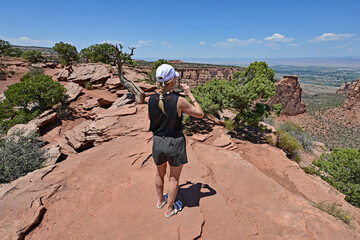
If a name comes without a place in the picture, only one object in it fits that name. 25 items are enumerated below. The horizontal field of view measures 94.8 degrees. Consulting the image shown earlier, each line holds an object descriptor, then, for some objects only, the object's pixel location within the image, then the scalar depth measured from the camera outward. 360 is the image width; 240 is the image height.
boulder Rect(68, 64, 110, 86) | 15.53
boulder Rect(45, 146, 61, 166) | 6.06
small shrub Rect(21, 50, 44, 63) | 27.56
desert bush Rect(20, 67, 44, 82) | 18.30
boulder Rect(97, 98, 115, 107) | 11.65
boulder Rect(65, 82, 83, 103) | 12.81
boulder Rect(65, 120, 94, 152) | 7.48
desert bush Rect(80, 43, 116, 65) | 24.94
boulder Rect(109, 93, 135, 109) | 10.98
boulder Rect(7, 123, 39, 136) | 8.12
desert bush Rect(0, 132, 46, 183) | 4.99
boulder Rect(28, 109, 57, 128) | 9.89
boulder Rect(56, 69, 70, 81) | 16.80
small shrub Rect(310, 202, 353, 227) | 3.78
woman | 2.20
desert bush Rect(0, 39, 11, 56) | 29.50
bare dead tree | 11.06
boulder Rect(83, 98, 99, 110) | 11.73
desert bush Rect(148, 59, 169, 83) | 18.23
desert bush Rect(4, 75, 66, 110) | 10.54
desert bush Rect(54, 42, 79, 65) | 25.45
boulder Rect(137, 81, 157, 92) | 13.03
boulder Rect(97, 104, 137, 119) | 8.30
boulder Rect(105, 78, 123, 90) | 14.59
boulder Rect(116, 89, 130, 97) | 13.47
